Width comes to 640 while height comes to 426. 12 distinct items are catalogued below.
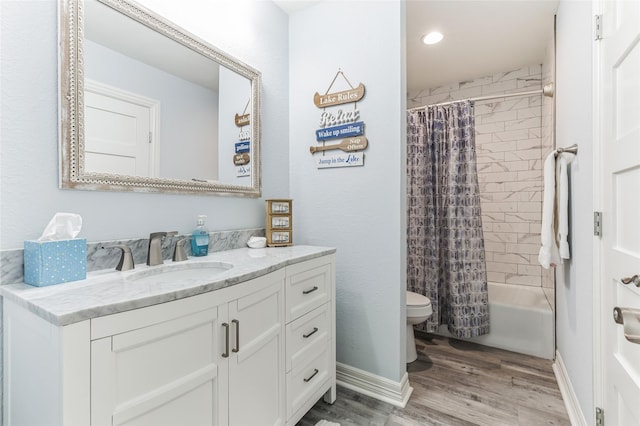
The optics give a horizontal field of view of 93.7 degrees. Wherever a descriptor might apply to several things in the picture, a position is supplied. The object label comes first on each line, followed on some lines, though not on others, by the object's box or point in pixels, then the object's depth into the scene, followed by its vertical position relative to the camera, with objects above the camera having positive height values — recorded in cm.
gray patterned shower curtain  247 -6
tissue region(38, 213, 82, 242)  100 -5
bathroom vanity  71 -40
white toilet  220 -75
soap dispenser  151 -15
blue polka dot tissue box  94 -16
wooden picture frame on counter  187 -7
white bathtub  234 -94
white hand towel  186 -4
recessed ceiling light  251 +150
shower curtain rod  228 +94
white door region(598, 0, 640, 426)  95 +6
